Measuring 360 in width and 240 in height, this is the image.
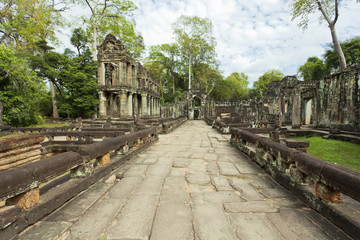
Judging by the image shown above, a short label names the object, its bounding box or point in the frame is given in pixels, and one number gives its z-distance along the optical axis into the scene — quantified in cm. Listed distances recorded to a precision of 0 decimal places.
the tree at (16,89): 1167
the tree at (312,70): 3229
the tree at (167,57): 3909
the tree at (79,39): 2917
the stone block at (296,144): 306
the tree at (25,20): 2080
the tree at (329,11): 1501
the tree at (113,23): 2281
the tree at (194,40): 3247
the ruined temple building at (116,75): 1792
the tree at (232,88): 4359
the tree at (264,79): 4728
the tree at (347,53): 2627
